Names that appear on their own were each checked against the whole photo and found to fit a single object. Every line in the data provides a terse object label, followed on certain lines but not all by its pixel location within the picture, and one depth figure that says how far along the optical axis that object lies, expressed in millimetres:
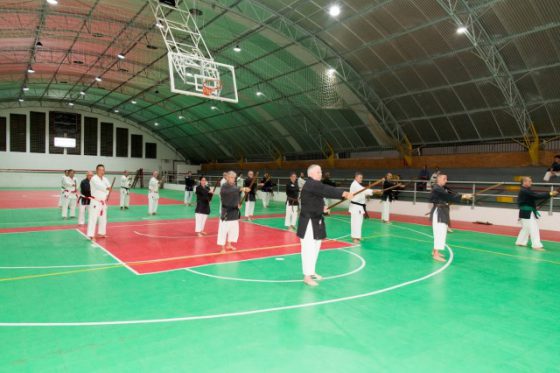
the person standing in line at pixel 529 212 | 10734
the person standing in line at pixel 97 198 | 11094
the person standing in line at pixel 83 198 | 13961
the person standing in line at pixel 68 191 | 16300
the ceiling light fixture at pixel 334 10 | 18095
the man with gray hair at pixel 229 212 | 9695
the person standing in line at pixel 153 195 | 17964
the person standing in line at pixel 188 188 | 23531
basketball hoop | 15484
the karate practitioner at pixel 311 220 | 6844
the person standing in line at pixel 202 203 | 12094
